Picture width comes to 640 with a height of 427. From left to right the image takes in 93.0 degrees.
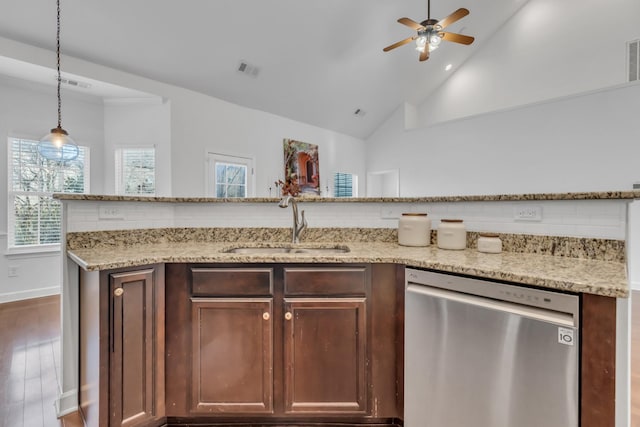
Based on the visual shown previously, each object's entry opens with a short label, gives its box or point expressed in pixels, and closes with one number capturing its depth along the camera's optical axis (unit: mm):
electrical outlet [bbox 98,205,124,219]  1766
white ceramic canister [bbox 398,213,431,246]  1771
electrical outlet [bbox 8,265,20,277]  3773
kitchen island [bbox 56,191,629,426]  1419
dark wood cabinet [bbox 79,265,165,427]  1300
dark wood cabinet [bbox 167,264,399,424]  1444
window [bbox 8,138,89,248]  3867
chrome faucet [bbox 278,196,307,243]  1907
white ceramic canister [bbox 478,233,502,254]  1527
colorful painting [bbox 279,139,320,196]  5533
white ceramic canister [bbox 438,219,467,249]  1639
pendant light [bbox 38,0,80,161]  2576
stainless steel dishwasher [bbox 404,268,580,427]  993
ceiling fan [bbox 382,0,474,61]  3160
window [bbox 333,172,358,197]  6641
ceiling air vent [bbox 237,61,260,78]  4157
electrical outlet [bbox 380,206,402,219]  1979
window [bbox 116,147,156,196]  4402
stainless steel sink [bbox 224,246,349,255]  1853
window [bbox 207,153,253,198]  4551
